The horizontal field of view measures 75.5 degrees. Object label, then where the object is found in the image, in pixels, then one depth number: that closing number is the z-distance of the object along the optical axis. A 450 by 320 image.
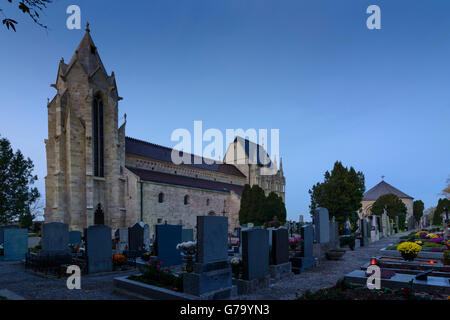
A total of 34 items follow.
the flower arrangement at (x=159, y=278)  7.29
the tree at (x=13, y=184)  30.61
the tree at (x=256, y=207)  38.25
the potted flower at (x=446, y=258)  9.77
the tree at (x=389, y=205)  51.47
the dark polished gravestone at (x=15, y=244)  15.55
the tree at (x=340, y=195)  31.83
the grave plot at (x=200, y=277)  6.77
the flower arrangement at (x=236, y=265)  8.51
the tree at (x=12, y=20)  4.14
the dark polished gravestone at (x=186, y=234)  16.83
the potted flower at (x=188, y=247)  11.80
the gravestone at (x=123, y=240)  16.12
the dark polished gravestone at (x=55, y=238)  12.07
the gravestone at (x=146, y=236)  16.83
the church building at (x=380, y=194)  64.94
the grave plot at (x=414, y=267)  8.66
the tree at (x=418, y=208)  66.59
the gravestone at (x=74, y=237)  17.98
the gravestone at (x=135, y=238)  14.89
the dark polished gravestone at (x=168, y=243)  11.21
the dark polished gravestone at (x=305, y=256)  11.17
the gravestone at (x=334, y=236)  15.90
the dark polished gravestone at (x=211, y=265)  6.77
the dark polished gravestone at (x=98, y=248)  10.50
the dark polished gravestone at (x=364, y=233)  20.40
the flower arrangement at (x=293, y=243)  15.05
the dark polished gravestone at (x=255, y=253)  8.16
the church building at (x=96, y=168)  26.09
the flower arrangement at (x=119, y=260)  11.51
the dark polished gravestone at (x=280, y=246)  9.84
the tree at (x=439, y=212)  49.31
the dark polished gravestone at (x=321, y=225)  14.30
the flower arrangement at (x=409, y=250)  10.18
